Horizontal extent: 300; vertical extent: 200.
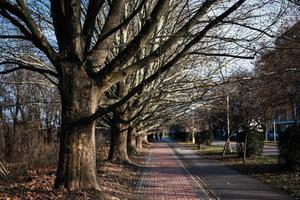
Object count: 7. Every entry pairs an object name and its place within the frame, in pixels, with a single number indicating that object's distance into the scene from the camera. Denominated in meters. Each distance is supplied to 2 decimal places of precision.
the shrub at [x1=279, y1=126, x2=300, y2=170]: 17.83
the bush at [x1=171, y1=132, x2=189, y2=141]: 85.00
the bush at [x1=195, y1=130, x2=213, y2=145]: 52.08
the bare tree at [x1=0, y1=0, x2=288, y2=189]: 10.34
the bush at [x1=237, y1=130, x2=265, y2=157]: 27.91
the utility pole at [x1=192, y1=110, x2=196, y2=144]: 67.89
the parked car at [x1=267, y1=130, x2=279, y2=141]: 85.91
